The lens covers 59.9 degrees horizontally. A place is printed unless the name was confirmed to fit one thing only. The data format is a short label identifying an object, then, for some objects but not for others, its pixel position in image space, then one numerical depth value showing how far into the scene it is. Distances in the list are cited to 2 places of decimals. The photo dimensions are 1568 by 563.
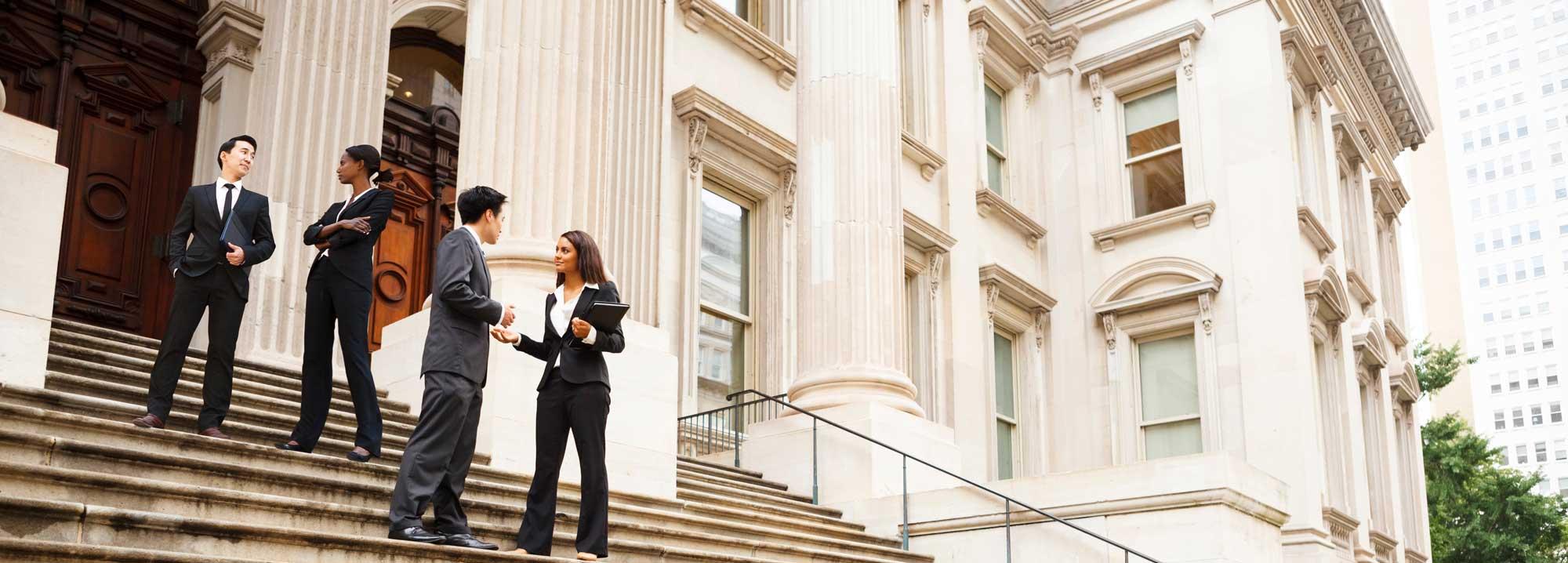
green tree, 31.66
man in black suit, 6.65
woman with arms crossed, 7.00
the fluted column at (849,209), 13.05
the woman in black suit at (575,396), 6.53
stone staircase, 5.19
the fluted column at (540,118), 9.52
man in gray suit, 6.11
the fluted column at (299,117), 11.45
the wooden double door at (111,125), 11.20
